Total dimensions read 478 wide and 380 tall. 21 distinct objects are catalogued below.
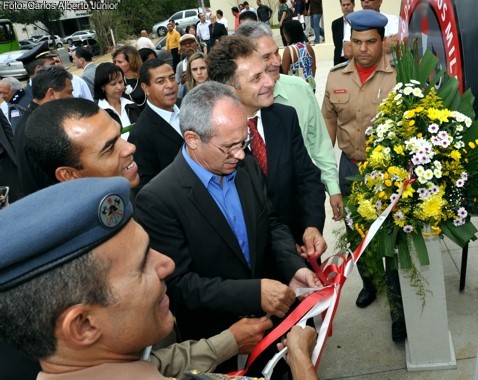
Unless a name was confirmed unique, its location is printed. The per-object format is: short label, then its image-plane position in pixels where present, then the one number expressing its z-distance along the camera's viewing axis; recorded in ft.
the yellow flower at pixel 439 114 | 8.56
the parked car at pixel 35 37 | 139.85
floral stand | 9.68
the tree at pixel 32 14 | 132.16
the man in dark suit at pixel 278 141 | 9.81
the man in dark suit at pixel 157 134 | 12.20
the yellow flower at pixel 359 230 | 9.34
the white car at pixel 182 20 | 109.60
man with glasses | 7.39
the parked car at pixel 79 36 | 133.90
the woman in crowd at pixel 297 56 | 22.06
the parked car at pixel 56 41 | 135.20
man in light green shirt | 11.70
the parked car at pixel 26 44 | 123.65
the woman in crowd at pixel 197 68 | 18.42
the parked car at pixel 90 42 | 111.09
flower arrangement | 8.57
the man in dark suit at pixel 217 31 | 51.69
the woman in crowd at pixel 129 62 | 23.73
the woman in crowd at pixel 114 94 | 18.13
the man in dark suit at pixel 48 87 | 14.64
